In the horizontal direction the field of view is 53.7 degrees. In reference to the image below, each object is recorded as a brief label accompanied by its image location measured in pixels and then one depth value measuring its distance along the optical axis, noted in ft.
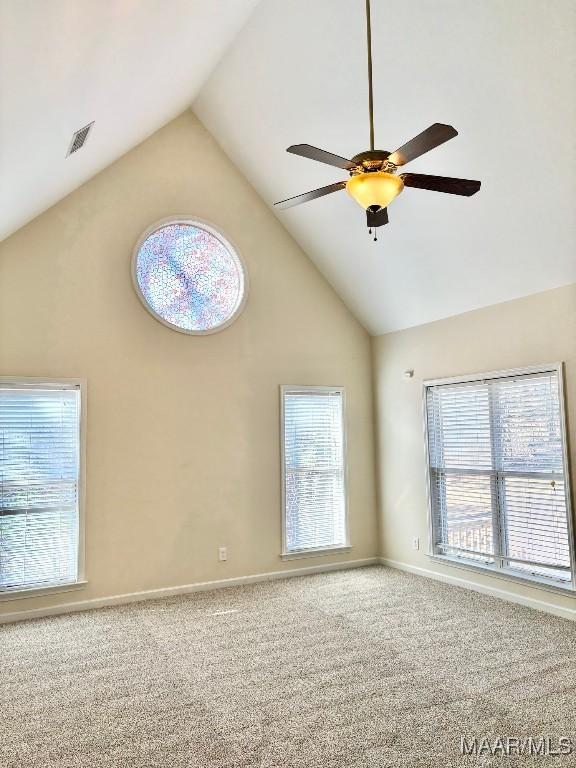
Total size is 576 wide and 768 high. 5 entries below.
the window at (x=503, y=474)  14.42
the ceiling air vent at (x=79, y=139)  11.86
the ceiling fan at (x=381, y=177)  8.69
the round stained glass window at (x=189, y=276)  17.12
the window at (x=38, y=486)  14.61
